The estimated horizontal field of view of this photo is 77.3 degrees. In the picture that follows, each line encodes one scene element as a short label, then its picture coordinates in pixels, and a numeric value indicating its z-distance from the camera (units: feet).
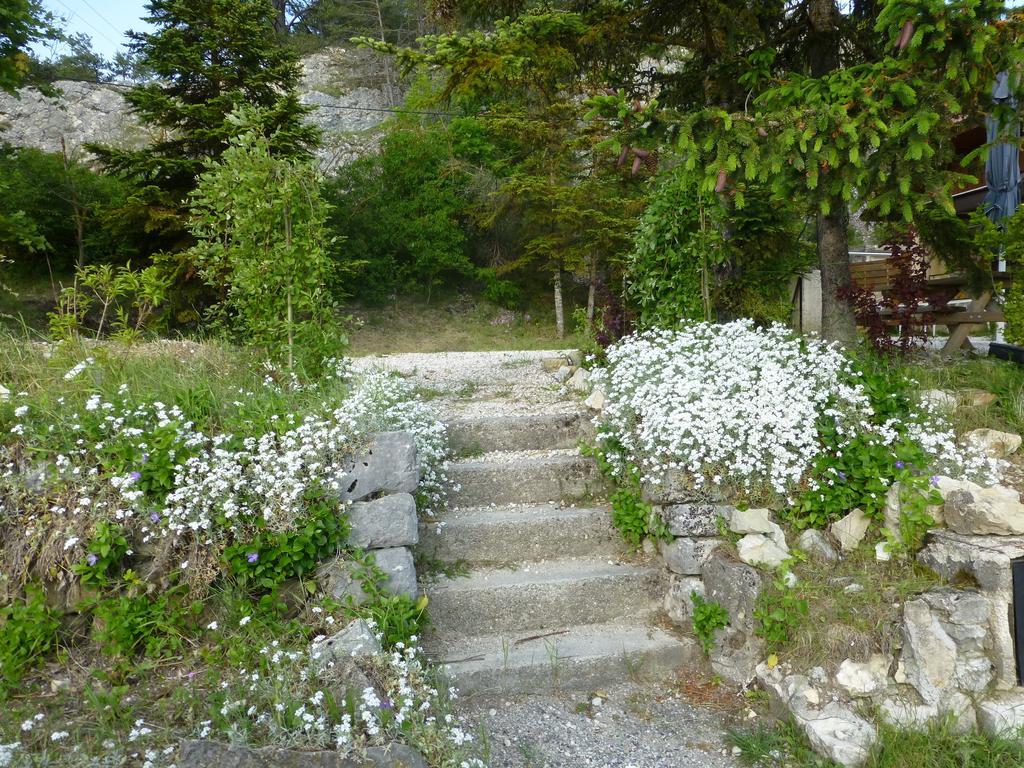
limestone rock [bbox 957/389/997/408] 12.75
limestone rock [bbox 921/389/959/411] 12.29
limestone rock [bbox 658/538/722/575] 11.19
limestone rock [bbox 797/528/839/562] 10.76
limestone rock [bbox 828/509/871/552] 10.77
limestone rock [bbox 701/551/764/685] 10.16
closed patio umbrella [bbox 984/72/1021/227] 19.65
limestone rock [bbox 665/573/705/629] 11.05
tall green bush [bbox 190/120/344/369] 13.91
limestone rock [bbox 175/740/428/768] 6.46
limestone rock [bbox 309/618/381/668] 8.32
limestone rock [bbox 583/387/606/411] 16.12
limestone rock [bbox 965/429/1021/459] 11.53
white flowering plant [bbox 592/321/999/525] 10.91
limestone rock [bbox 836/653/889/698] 9.00
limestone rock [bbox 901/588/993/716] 8.70
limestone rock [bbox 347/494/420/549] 10.61
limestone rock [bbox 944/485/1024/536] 9.14
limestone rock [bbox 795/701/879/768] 8.30
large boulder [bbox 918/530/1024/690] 8.75
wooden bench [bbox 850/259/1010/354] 17.33
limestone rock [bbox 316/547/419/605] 9.89
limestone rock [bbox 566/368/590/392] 18.66
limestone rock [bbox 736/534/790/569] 10.48
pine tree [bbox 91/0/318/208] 32.89
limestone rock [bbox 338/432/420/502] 11.07
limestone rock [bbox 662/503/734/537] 11.30
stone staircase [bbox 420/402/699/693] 10.38
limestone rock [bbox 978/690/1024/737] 8.36
